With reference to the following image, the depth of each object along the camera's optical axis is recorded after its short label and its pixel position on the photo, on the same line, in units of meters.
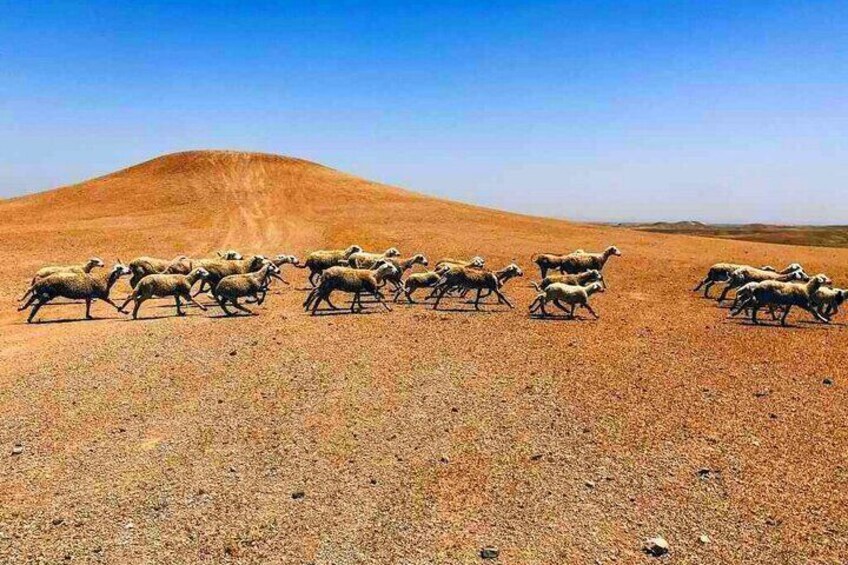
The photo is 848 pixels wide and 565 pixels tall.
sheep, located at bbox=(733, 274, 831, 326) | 19.30
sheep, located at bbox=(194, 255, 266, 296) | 22.73
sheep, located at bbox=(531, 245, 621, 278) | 26.97
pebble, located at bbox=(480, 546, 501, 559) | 7.13
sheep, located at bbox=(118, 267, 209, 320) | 19.17
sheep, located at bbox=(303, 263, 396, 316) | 19.86
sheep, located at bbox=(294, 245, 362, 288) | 25.95
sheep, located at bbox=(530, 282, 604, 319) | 19.56
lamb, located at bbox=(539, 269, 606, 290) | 22.16
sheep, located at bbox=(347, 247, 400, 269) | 25.33
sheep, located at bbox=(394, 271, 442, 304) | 22.48
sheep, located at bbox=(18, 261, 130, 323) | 18.77
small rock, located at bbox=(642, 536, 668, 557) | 7.15
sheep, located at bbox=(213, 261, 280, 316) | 19.56
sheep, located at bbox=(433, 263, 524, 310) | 21.41
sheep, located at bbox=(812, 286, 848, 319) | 20.00
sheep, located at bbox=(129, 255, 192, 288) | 23.32
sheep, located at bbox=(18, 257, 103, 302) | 20.00
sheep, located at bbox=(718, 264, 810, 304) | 23.56
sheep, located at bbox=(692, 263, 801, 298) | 25.02
